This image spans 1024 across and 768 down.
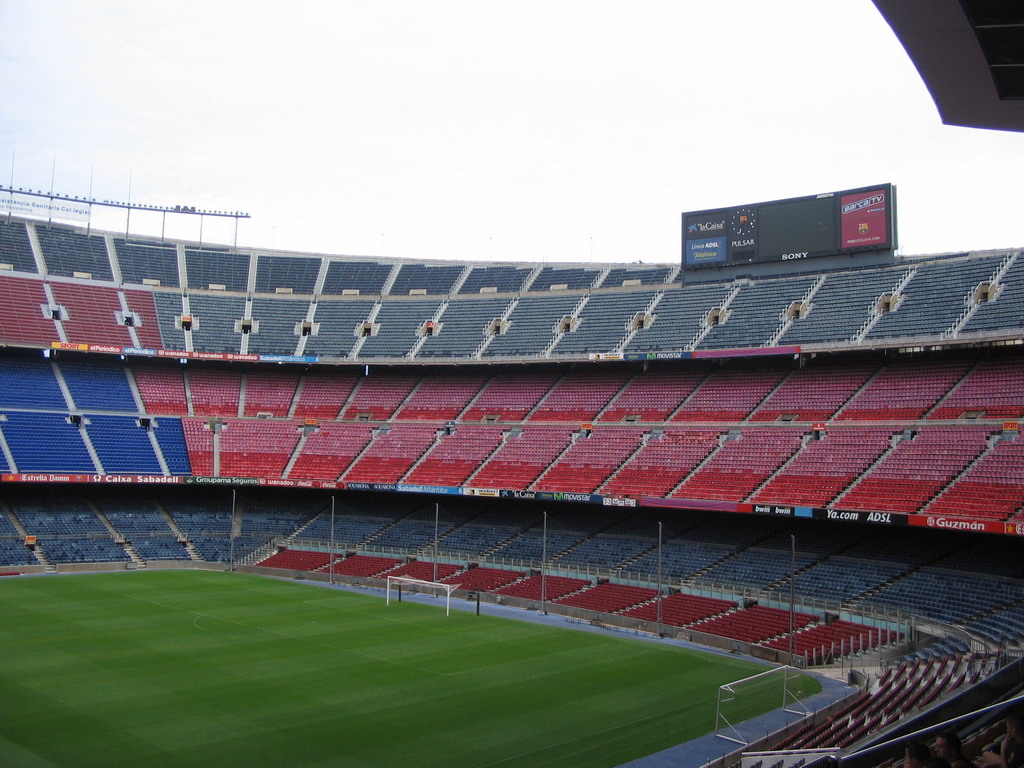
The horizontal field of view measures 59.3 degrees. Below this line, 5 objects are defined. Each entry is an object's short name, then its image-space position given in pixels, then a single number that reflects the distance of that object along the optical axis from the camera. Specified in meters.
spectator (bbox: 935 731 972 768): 9.48
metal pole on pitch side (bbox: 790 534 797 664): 35.53
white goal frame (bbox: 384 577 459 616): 43.97
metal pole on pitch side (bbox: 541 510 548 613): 46.31
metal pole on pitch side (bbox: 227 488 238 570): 57.75
